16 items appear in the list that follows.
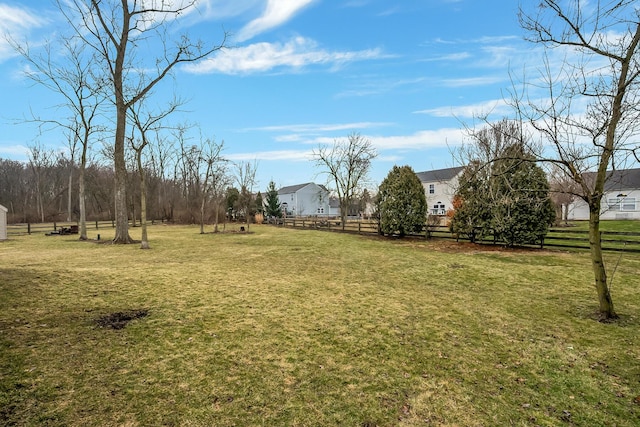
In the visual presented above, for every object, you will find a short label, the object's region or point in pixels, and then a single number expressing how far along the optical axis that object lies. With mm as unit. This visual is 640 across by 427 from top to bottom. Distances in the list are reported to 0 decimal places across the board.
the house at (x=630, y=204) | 30281
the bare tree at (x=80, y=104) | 16706
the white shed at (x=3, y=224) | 18016
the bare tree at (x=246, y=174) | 28703
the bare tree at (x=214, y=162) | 24861
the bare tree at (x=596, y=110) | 4750
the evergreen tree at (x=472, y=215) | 13789
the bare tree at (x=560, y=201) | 26003
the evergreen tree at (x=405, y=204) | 16984
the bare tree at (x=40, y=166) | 43656
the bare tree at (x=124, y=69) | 15547
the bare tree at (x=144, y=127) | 14219
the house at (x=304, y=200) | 55312
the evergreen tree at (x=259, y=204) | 41741
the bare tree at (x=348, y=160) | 31078
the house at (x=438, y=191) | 37031
